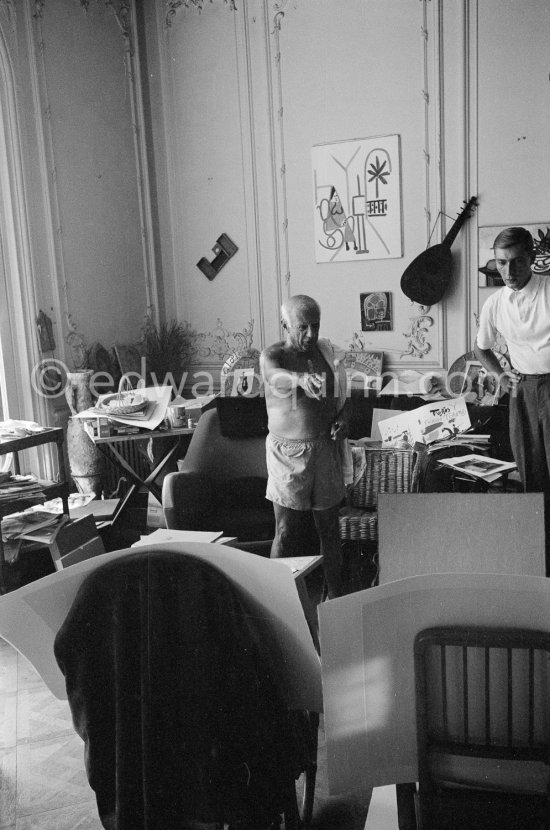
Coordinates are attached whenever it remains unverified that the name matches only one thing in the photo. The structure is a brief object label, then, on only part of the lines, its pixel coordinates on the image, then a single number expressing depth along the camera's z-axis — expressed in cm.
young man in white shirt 349
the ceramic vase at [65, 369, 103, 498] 548
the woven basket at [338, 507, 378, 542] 414
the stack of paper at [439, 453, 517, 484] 381
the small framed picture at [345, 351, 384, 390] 586
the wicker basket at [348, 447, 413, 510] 425
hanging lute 555
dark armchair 405
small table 456
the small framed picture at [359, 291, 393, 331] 586
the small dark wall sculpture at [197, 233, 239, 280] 638
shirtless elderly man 331
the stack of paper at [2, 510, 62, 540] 427
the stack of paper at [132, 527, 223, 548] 254
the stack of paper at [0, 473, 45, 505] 421
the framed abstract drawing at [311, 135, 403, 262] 570
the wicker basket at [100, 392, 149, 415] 438
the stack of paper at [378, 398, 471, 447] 446
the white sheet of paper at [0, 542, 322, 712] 151
